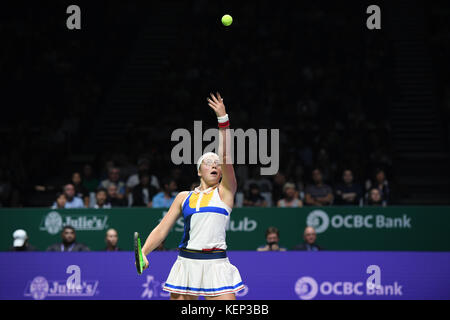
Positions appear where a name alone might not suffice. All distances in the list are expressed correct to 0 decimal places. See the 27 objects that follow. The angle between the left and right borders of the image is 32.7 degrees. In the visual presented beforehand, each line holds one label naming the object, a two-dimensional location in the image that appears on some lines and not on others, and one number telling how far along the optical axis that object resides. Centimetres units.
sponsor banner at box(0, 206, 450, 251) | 1255
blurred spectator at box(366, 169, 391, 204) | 1351
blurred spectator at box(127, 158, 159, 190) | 1410
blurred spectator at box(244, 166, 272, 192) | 1411
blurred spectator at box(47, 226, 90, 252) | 1181
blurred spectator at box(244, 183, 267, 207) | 1348
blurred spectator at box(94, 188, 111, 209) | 1310
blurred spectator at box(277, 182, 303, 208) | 1307
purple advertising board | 1097
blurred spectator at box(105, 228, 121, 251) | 1182
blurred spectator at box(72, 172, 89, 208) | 1362
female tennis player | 649
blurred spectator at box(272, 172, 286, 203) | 1385
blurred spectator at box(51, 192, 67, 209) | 1305
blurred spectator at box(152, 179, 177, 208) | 1308
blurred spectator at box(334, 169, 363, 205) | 1325
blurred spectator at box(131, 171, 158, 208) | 1359
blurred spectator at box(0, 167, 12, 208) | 1447
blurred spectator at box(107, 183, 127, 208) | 1330
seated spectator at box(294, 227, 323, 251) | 1175
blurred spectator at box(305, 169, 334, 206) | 1329
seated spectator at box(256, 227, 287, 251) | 1167
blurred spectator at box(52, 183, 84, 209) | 1315
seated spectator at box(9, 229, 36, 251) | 1204
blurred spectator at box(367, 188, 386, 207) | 1307
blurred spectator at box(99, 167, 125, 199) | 1411
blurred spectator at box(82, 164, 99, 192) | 1455
